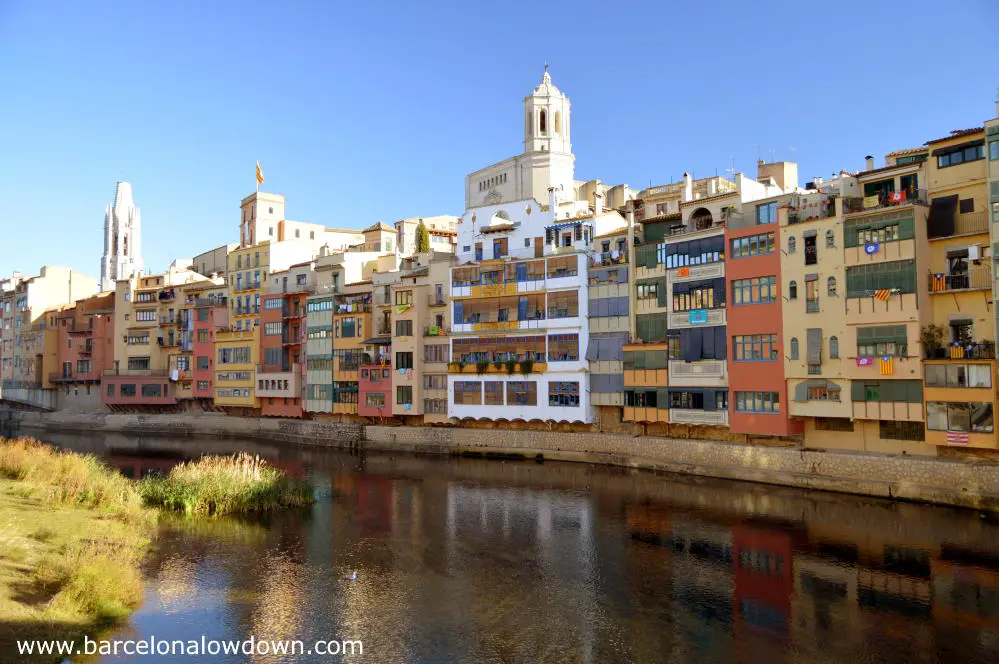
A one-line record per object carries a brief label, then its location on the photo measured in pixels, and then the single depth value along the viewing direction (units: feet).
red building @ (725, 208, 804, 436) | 123.85
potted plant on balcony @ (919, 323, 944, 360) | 106.83
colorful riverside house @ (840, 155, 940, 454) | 107.55
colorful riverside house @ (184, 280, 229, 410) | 240.53
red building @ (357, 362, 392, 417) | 187.11
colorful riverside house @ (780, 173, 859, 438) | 115.85
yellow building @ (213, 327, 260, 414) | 228.63
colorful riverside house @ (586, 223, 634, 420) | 150.92
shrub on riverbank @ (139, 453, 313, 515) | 106.42
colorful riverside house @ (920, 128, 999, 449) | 100.89
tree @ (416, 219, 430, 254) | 222.89
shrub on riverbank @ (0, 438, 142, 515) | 97.86
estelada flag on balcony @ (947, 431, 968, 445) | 101.14
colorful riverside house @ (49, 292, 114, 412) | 267.18
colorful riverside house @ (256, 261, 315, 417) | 216.13
